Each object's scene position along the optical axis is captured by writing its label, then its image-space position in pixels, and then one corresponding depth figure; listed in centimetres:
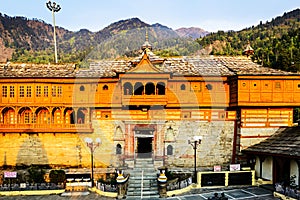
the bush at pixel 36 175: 2011
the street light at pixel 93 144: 2088
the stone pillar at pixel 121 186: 1769
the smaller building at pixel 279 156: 1798
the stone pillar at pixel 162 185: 1772
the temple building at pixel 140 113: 2178
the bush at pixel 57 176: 1983
